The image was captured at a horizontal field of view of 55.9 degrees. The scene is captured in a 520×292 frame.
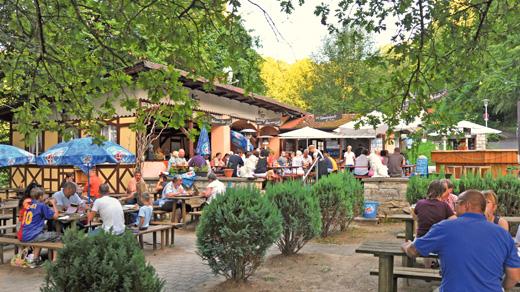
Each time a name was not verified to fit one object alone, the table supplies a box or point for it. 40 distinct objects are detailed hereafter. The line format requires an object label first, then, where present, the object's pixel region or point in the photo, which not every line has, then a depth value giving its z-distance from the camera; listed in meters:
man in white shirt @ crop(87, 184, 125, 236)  7.61
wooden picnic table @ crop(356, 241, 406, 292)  4.94
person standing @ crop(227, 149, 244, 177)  15.95
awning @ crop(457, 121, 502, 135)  16.90
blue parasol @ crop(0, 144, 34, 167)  13.29
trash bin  11.48
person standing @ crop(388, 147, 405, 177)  13.60
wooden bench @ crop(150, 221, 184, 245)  9.09
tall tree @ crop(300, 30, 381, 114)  38.66
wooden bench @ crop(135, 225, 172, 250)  8.44
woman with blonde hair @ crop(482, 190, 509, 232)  5.18
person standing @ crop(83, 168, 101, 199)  13.22
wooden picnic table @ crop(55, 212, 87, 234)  8.24
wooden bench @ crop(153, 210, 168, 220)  10.92
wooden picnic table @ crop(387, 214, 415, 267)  7.16
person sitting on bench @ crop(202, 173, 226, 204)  10.77
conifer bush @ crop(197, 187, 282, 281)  5.91
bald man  3.24
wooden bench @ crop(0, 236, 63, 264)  7.23
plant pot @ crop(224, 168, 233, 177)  15.36
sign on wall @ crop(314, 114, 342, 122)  20.47
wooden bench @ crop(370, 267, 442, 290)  4.84
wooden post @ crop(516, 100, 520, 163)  6.24
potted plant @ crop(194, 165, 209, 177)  14.70
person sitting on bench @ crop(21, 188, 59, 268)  7.61
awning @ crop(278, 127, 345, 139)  19.02
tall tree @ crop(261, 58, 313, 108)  43.53
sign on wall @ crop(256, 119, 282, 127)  22.13
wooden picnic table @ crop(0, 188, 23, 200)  15.67
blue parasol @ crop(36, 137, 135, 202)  11.07
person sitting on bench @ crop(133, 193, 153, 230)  8.57
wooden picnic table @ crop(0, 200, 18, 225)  11.08
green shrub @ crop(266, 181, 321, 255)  7.50
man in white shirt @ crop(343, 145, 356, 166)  16.55
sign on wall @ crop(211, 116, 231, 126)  18.83
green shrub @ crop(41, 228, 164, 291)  4.01
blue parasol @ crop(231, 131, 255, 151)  21.91
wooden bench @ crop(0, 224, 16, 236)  9.00
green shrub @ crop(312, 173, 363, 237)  9.30
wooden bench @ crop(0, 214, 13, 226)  9.86
